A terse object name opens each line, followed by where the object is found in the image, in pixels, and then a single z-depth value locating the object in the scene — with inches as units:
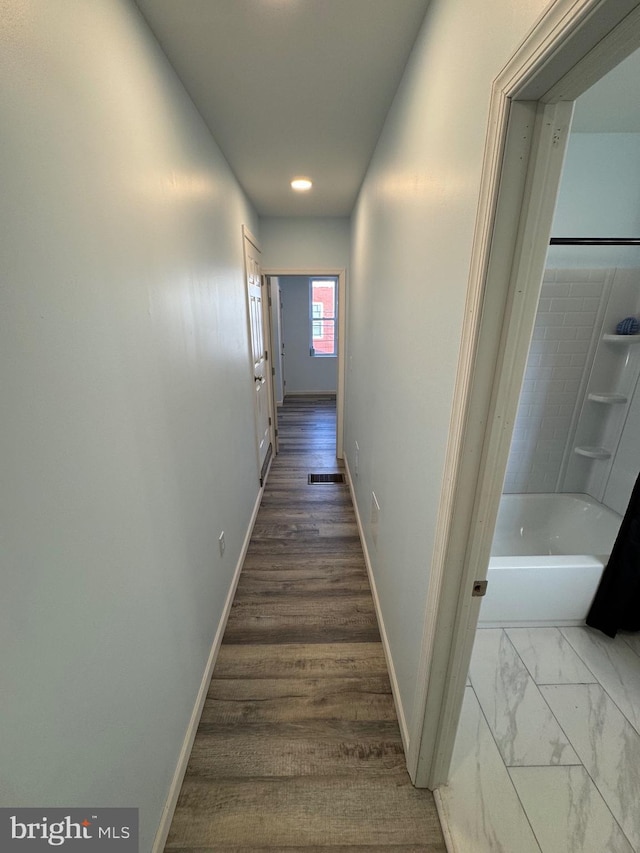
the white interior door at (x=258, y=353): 107.2
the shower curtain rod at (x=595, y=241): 67.7
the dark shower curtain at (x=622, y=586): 62.2
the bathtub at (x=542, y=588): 65.8
